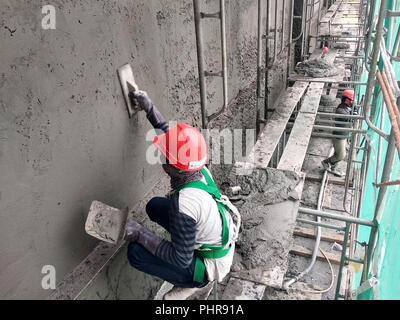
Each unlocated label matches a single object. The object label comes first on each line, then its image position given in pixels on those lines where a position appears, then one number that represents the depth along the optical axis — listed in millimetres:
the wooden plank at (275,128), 3719
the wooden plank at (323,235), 4762
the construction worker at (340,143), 6102
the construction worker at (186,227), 1793
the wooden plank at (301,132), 3715
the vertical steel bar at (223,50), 2263
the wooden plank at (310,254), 4402
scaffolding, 2434
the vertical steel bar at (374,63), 2850
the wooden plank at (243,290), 2225
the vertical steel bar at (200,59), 2169
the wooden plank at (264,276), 2242
